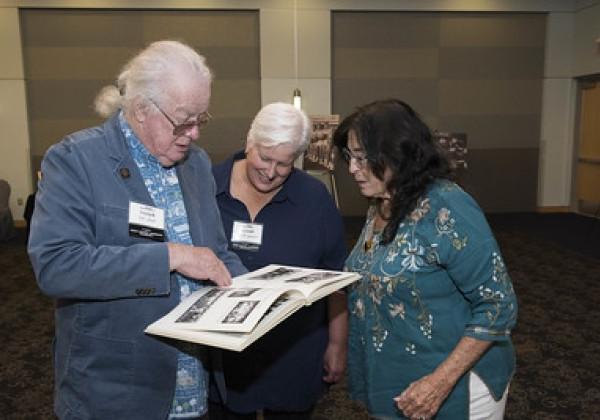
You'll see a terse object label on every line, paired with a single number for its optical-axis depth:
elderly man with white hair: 1.09
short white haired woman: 1.77
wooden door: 8.80
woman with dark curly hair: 1.32
